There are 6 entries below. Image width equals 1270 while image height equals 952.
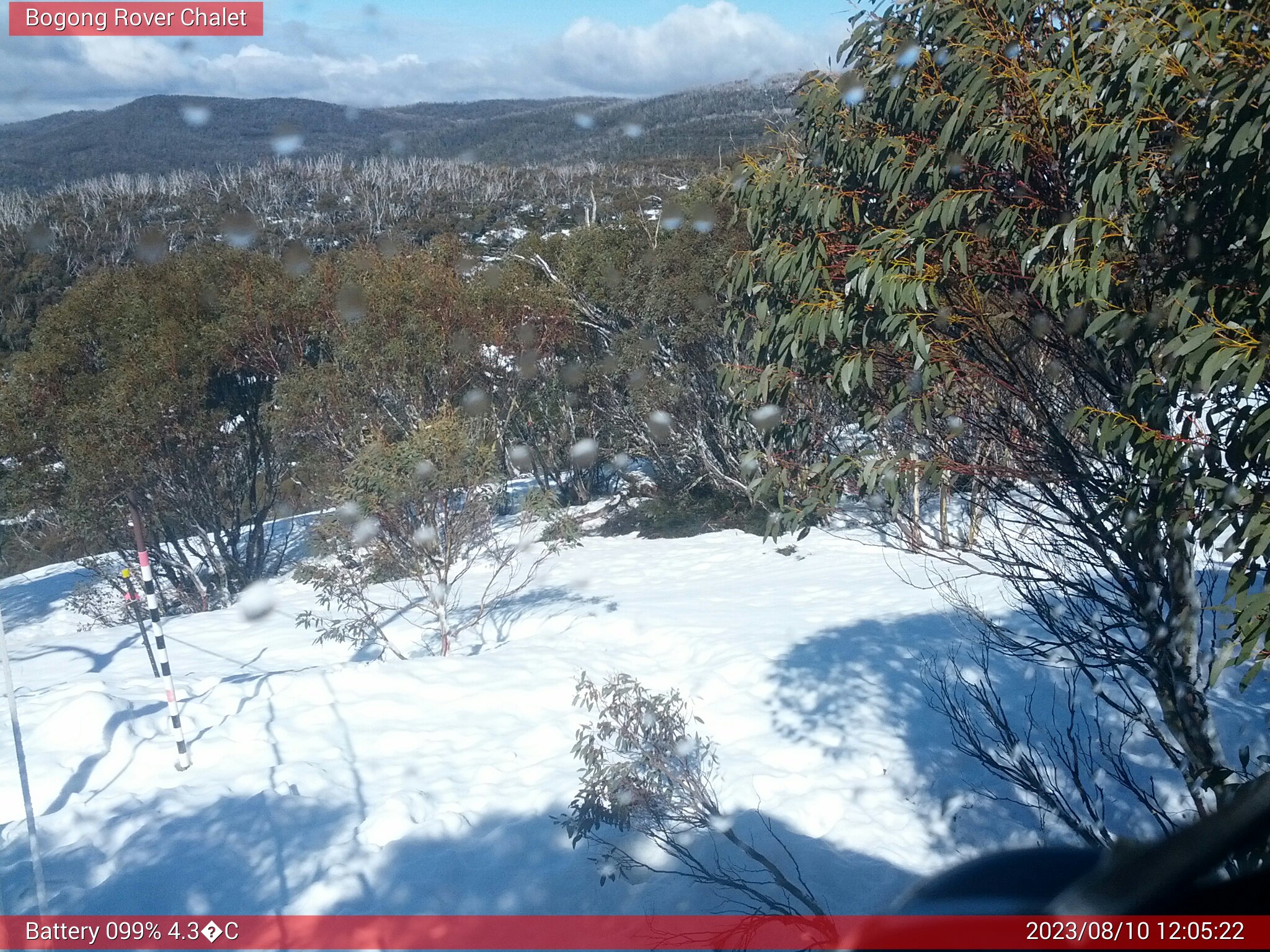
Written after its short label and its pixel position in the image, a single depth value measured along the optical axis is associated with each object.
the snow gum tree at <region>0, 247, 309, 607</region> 9.49
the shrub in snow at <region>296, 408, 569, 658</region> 6.96
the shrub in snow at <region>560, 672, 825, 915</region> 3.69
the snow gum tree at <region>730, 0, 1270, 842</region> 2.51
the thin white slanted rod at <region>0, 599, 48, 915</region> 3.30
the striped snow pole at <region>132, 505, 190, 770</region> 4.71
